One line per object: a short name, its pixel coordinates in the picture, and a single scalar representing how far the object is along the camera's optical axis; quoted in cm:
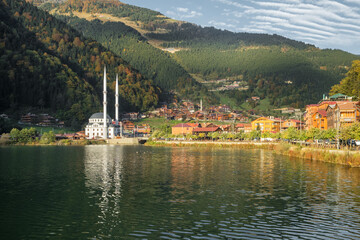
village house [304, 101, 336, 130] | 12319
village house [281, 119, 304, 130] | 18648
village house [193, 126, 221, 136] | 19012
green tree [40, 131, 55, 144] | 17790
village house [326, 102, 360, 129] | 9906
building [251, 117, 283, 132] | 19038
